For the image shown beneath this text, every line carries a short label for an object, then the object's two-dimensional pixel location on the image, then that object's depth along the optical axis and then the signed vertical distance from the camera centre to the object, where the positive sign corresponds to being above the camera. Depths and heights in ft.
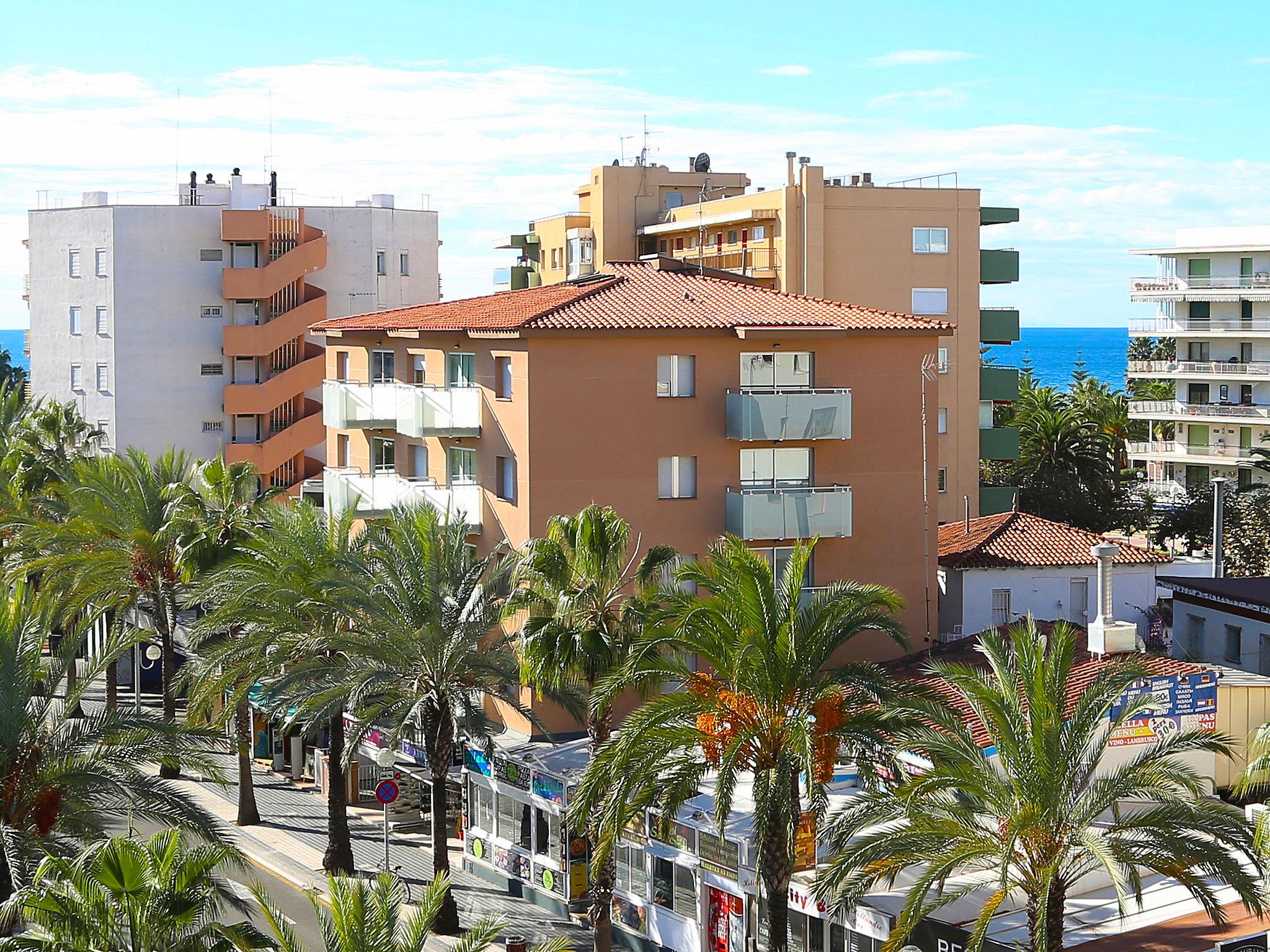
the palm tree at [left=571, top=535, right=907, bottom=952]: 80.23 -12.43
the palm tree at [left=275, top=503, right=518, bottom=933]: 101.71 -11.75
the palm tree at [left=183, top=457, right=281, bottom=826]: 129.59 -5.37
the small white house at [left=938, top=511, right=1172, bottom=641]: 143.74 -10.78
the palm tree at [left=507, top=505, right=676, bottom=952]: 93.81 -8.56
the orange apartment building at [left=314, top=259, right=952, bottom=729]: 126.21 +3.00
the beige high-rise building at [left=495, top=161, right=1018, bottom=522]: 206.69 +24.15
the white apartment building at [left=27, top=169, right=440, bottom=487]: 240.12 +20.82
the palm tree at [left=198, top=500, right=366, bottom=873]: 111.75 -10.25
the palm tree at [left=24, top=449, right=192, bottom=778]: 135.03 -7.20
